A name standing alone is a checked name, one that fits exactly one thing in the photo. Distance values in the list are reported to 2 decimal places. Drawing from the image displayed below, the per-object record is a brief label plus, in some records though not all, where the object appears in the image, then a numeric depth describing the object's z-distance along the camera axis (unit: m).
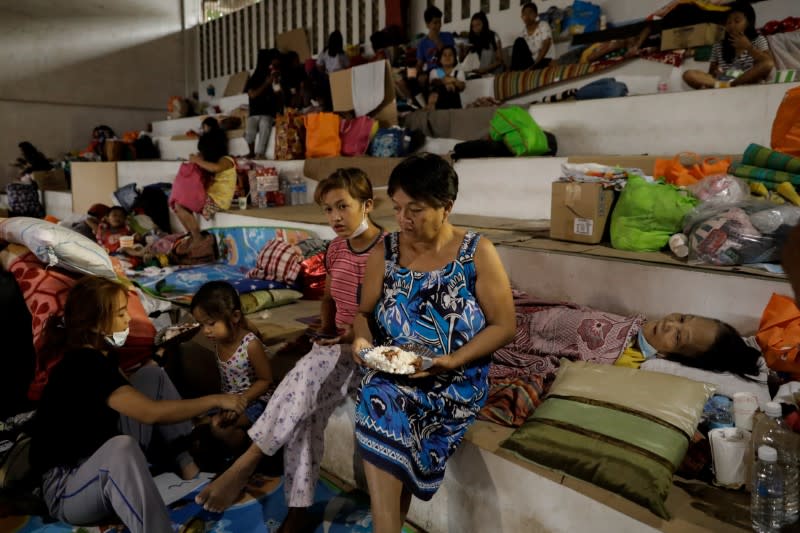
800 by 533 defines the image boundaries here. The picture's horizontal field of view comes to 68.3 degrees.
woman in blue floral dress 1.51
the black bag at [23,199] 8.33
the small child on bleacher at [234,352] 2.23
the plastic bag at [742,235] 2.46
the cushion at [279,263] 3.75
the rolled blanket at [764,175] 2.81
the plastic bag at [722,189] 2.82
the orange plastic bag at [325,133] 5.78
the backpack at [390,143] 5.43
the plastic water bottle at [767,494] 1.36
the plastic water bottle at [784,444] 1.38
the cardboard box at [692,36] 4.46
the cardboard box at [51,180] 8.80
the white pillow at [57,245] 2.53
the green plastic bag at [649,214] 2.83
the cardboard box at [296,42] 9.55
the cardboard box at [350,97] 5.71
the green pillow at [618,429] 1.48
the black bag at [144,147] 8.95
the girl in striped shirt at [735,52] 4.10
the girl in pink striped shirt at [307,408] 1.83
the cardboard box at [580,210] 3.03
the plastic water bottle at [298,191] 5.78
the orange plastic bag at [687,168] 3.10
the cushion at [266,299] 3.44
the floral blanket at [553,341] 2.33
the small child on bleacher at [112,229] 5.43
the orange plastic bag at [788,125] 2.86
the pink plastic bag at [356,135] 5.62
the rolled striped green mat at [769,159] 2.82
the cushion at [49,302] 2.38
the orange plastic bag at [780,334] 2.07
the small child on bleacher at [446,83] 5.75
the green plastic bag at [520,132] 4.31
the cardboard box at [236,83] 10.71
